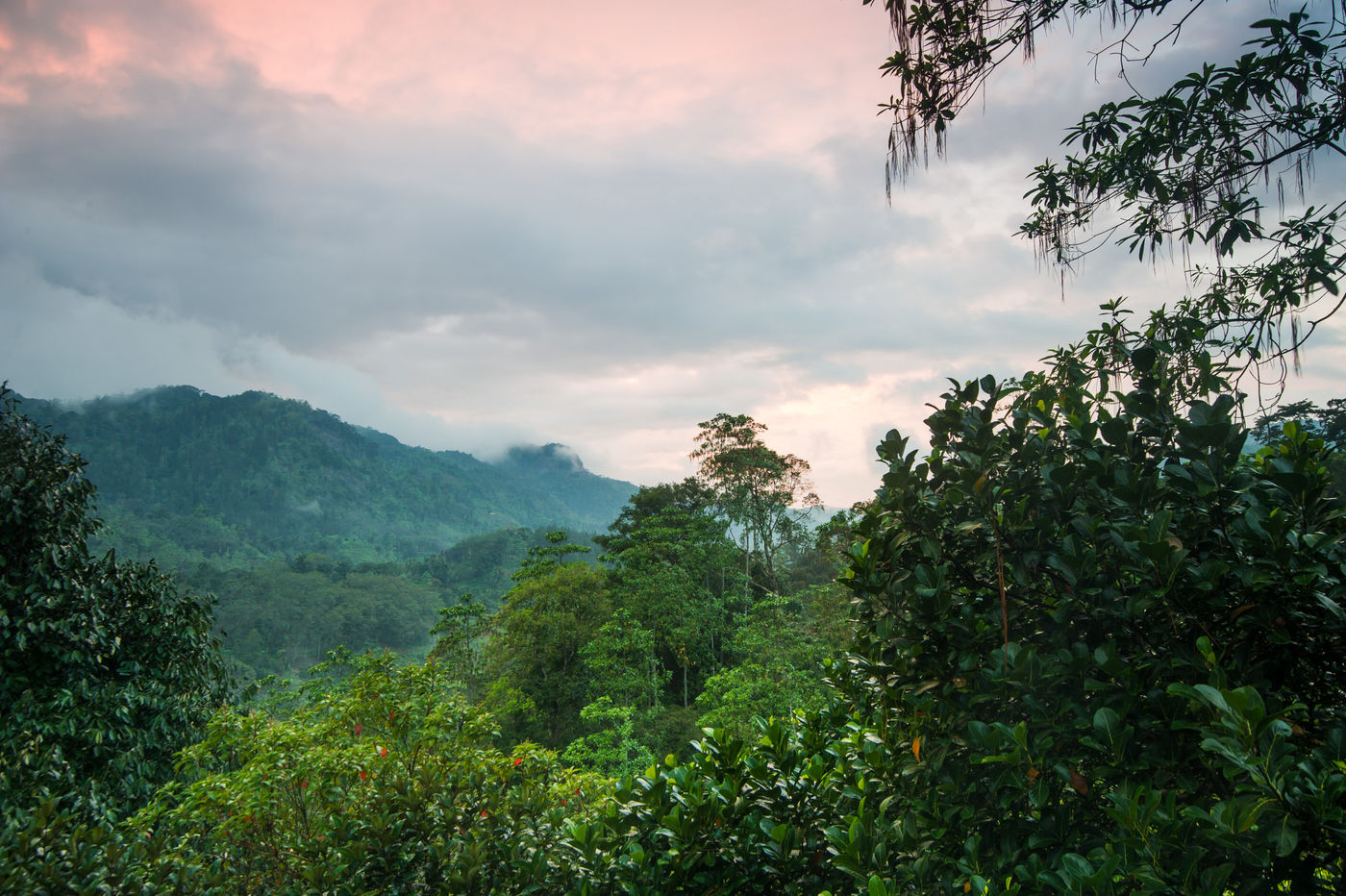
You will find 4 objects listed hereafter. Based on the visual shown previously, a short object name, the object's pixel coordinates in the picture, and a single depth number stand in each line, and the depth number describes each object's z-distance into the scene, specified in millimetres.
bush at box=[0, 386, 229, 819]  4941
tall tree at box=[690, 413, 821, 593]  22984
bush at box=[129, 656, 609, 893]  1911
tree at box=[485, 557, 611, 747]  18281
